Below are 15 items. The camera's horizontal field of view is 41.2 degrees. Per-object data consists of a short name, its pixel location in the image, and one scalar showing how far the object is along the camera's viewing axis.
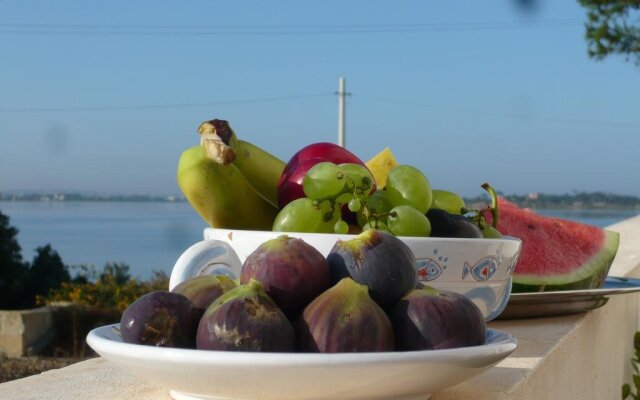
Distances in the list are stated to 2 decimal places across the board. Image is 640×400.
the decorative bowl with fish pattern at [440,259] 1.06
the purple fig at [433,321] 0.77
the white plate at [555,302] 1.58
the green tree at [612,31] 11.30
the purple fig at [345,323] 0.72
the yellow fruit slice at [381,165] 1.65
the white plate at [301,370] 0.70
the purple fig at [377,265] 0.80
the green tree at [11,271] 11.33
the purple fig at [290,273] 0.78
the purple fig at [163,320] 0.77
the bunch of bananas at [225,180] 1.24
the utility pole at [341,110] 19.56
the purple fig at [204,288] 0.80
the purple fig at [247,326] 0.72
